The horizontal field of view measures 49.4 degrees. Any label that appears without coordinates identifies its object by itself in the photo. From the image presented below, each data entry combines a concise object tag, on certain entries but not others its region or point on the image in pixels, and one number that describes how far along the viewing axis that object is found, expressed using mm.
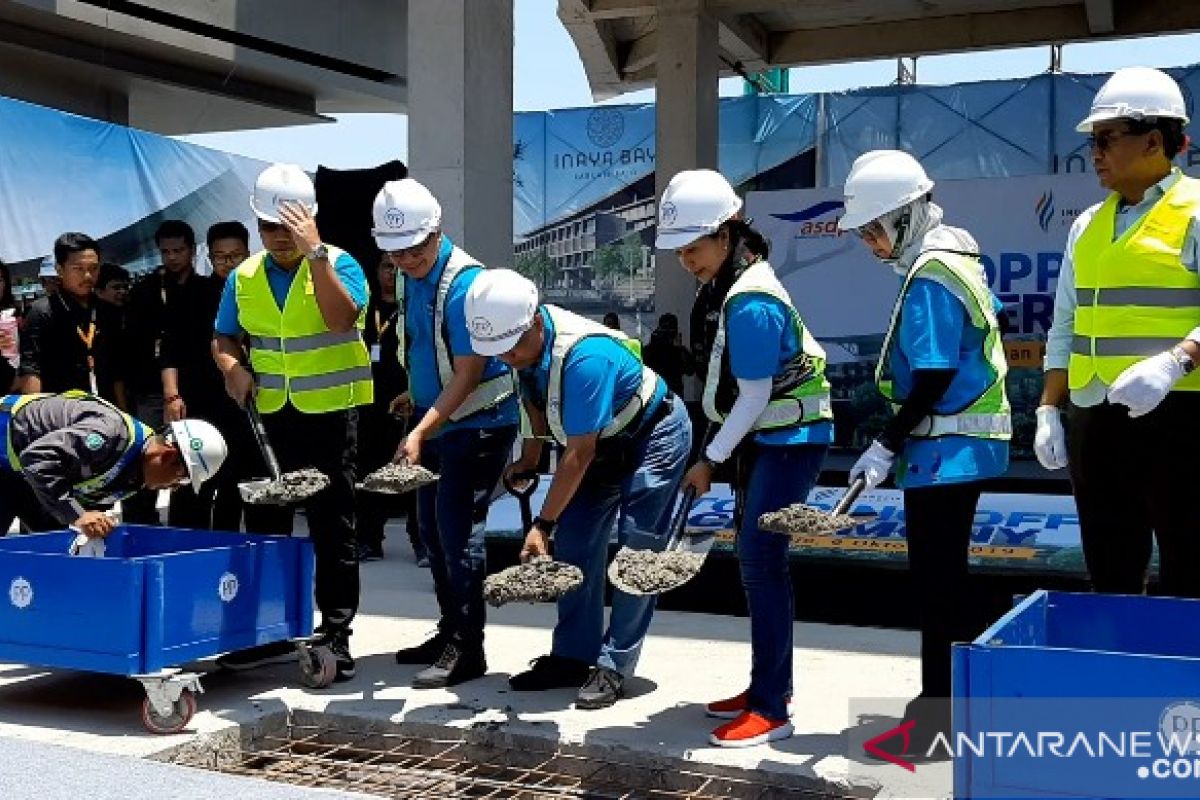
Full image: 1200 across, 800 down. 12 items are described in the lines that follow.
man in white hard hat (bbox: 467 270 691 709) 3881
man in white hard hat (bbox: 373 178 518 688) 4340
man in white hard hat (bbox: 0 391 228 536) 4109
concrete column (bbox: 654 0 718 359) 13758
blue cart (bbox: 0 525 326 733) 3980
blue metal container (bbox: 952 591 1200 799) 2287
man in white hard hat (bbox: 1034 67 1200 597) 3244
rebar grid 3619
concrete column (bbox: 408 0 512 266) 8219
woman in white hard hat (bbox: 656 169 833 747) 3682
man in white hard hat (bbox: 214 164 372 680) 4449
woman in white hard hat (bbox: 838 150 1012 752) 3504
